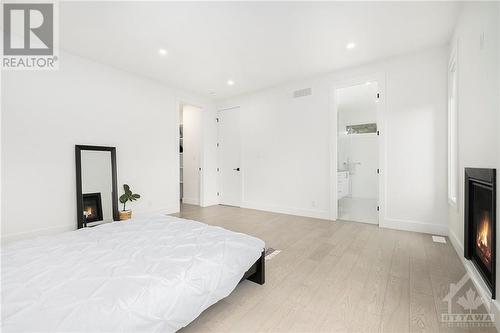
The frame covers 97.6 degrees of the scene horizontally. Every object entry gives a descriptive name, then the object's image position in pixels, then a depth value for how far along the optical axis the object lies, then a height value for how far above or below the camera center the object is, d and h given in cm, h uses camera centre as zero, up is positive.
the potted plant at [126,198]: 386 -58
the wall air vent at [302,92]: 458 +154
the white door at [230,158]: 572 +20
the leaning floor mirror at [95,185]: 350 -33
